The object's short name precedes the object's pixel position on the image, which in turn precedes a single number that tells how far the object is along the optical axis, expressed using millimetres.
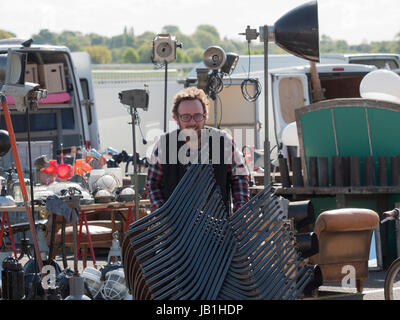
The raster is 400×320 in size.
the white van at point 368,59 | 19719
